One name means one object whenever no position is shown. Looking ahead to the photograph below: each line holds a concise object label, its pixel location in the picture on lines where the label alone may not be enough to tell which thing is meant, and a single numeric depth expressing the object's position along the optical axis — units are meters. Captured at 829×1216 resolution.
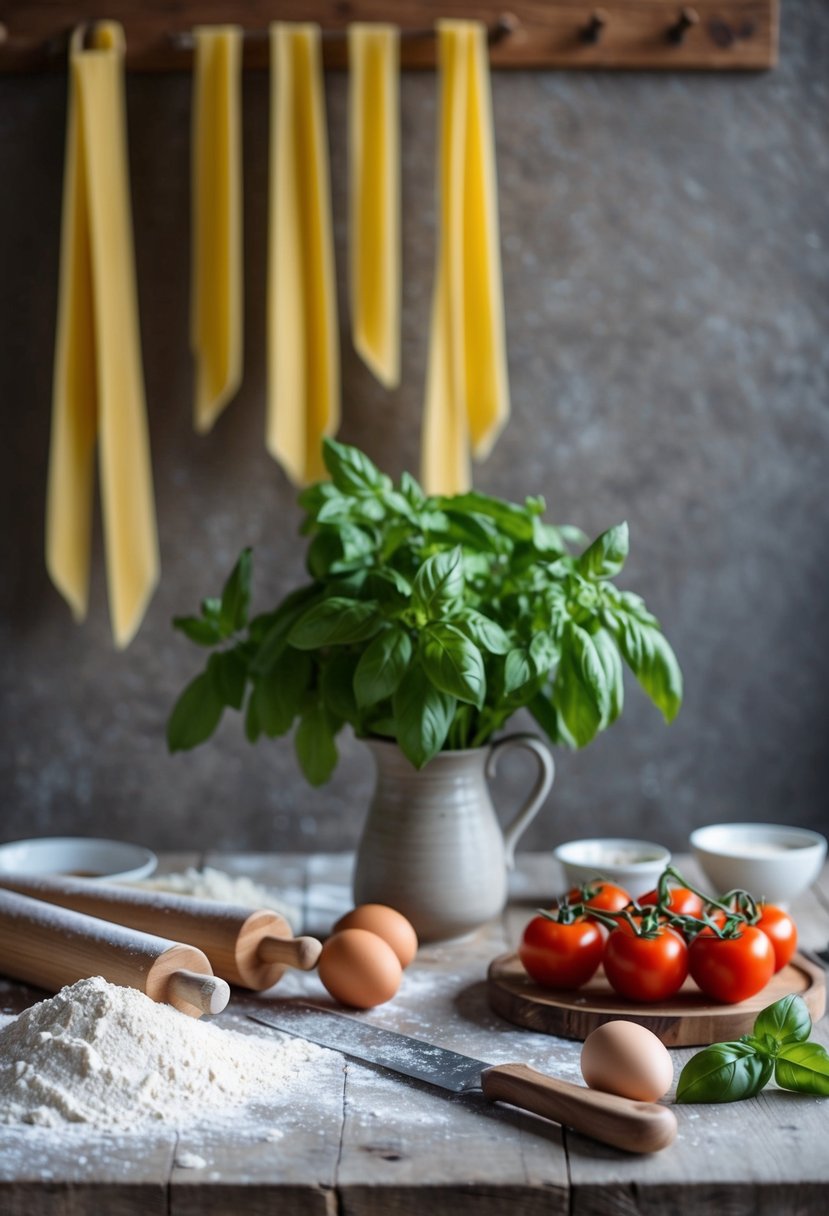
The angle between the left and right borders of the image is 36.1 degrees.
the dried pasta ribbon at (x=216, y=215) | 1.70
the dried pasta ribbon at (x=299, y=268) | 1.71
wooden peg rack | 1.76
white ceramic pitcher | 1.31
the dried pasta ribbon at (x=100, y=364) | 1.71
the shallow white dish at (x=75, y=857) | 1.54
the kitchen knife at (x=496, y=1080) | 0.87
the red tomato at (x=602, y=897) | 1.19
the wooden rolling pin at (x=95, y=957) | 1.05
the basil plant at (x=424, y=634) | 1.20
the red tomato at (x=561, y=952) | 1.13
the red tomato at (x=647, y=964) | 1.09
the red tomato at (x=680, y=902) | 1.19
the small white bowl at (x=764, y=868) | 1.40
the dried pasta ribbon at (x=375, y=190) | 1.70
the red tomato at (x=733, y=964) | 1.09
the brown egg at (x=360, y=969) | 1.13
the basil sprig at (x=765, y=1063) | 0.96
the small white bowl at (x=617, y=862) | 1.38
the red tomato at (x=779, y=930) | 1.18
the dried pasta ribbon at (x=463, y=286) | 1.70
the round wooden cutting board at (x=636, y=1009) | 1.09
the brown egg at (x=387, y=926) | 1.20
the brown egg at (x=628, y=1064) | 0.93
